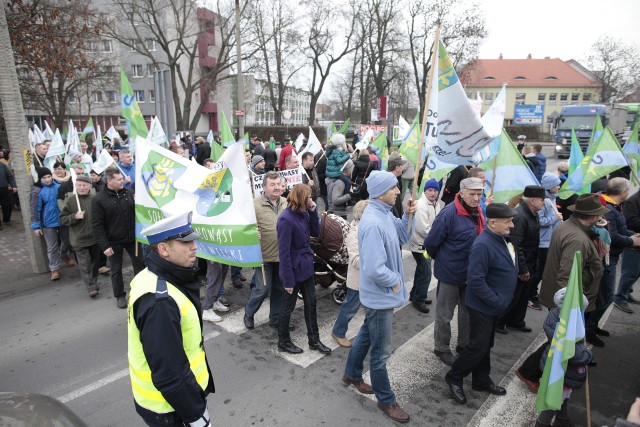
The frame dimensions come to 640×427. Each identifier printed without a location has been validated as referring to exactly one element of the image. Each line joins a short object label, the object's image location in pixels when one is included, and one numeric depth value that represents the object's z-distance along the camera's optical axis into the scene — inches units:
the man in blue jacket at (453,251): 161.9
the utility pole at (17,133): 266.1
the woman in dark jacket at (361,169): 389.4
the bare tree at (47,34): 327.0
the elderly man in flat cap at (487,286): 137.4
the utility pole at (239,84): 653.0
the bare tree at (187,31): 1148.5
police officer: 77.7
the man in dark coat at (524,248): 188.5
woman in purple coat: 168.7
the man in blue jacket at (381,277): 129.2
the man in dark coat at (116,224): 221.6
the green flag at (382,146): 473.5
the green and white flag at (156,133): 364.0
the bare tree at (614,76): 1956.2
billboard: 2018.9
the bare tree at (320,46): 1453.0
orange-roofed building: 2874.0
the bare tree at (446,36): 1444.4
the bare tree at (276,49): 1272.0
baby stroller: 227.1
